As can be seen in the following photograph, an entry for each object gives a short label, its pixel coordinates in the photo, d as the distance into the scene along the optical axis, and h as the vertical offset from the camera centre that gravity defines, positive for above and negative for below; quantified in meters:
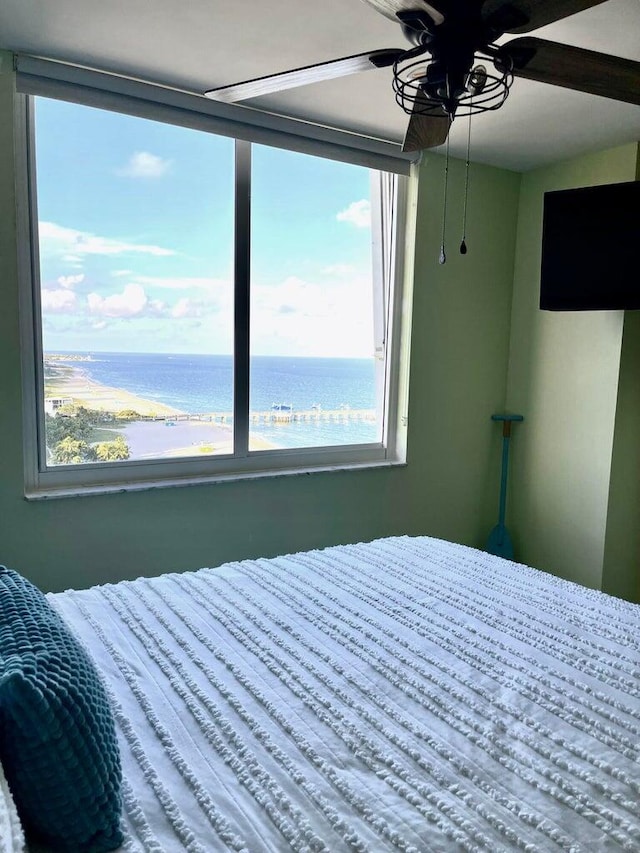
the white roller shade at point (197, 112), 2.08 +0.90
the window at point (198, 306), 2.29 +0.18
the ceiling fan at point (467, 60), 1.20 +0.67
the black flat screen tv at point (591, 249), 2.58 +0.48
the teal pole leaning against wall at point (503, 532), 3.33 -0.96
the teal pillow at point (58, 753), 0.76 -0.52
